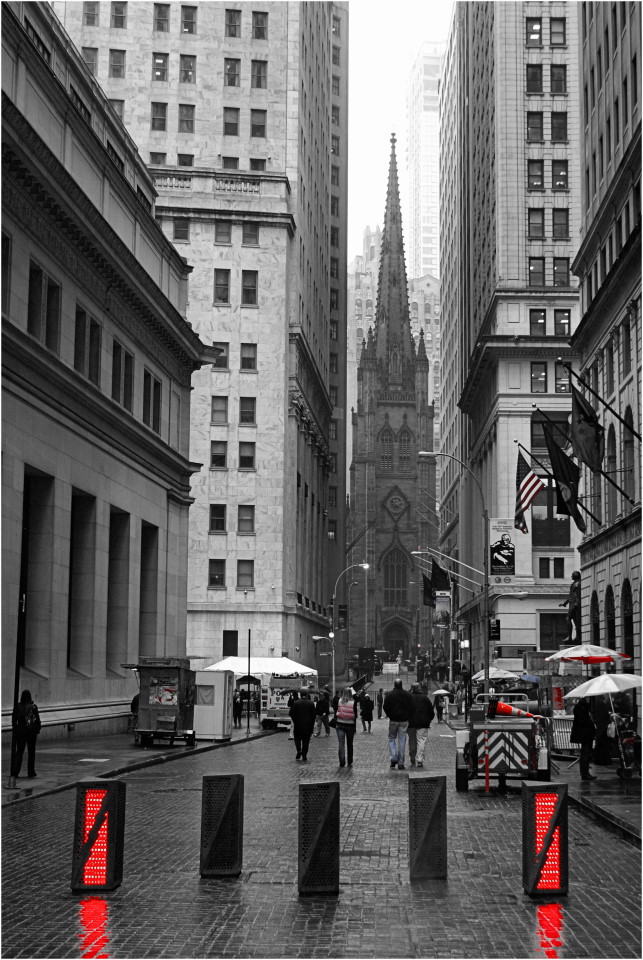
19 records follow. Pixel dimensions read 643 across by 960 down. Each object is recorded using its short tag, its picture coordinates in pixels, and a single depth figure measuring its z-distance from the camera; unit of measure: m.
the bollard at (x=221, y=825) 11.95
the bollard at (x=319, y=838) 11.26
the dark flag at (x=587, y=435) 31.63
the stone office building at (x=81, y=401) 31.30
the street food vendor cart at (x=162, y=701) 32.78
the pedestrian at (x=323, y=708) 38.81
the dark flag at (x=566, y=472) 33.56
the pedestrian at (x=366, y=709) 45.84
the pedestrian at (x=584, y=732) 24.08
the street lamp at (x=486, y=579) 41.78
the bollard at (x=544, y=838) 10.93
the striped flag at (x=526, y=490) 42.12
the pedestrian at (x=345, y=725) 27.56
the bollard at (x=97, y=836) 10.99
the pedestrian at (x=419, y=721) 26.98
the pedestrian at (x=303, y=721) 29.53
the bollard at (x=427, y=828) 11.91
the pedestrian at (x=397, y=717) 26.58
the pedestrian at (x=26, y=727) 22.69
